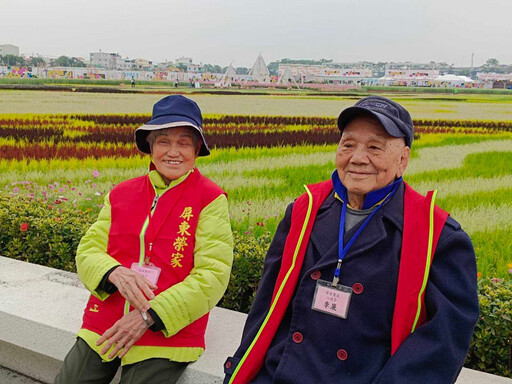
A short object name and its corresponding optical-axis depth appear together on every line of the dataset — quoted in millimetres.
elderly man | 1423
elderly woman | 1897
